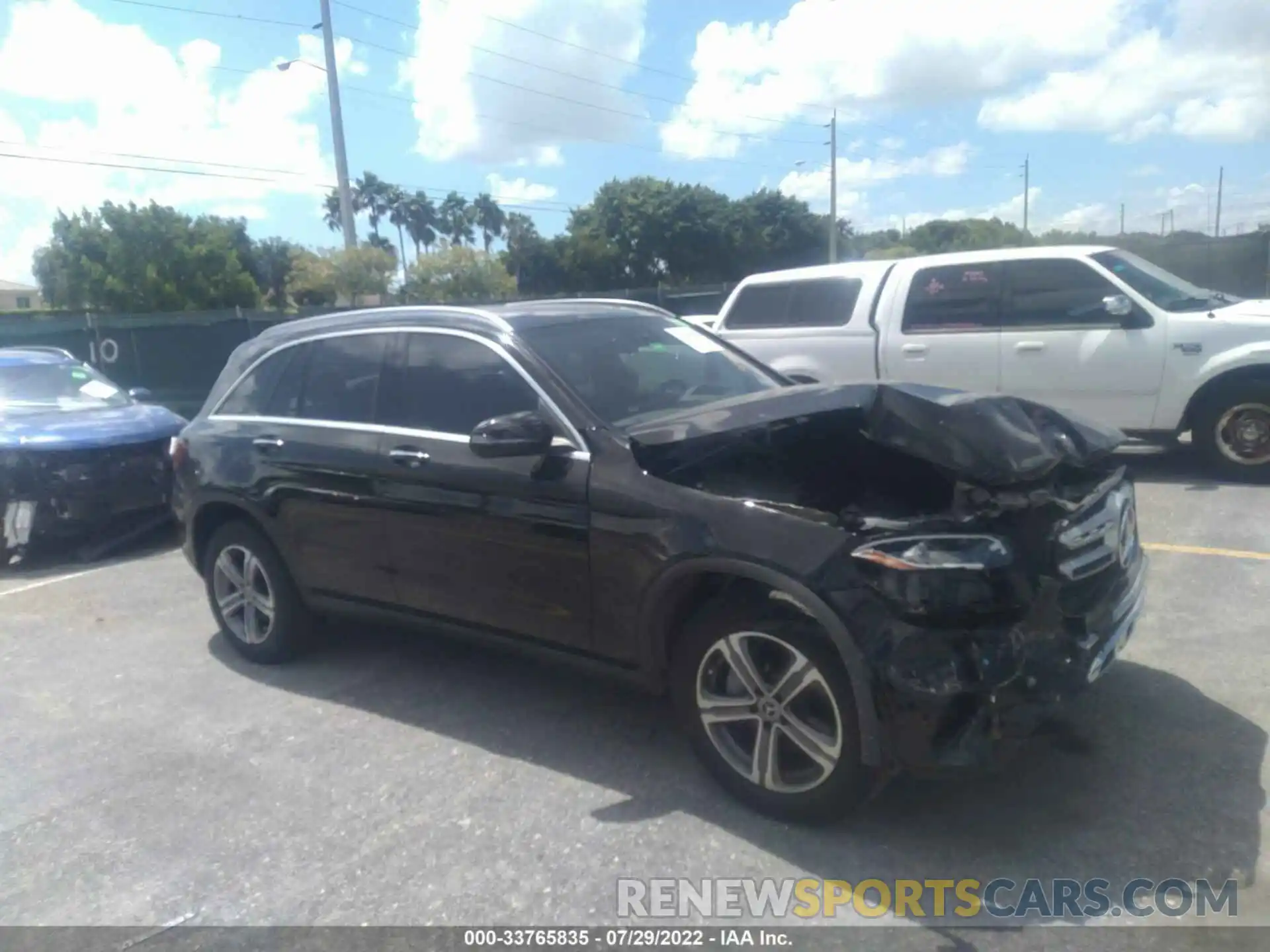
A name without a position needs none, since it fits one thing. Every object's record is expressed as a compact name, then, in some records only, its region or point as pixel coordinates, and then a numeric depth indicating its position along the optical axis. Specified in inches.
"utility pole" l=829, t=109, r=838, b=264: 1876.2
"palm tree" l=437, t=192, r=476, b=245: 3973.9
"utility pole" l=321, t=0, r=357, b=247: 1165.7
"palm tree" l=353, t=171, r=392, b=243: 3737.7
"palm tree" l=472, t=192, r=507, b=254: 4001.0
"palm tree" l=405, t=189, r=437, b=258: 4018.2
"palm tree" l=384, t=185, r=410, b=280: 3946.6
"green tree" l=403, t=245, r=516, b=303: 1929.1
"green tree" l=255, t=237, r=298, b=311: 3503.9
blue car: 332.2
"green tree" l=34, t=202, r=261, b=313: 2497.5
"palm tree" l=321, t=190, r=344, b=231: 3606.1
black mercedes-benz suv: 132.4
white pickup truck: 332.8
